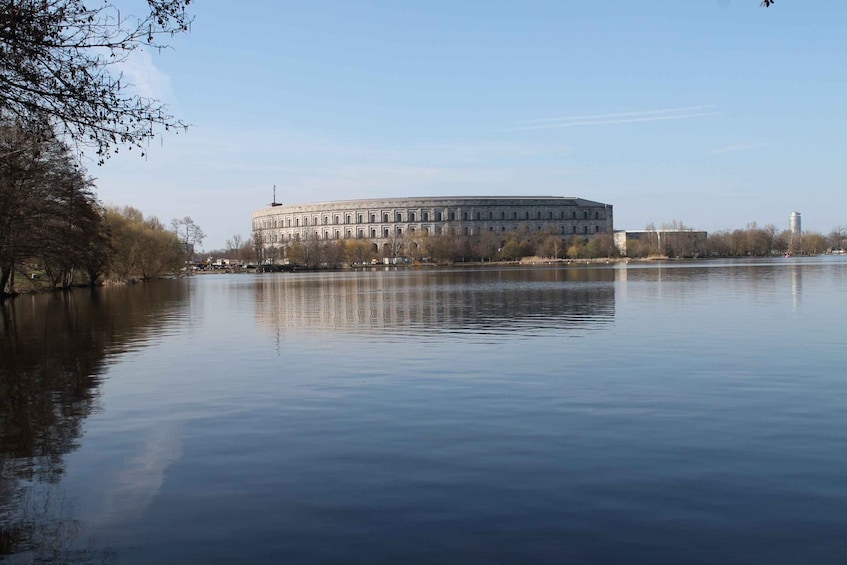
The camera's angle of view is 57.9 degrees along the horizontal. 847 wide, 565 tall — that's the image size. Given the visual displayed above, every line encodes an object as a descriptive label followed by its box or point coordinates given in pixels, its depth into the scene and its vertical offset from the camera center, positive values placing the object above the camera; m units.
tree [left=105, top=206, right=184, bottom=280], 78.24 +2.68
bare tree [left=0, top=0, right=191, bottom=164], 10.00 +2.66
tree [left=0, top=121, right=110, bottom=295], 37.41 +3.01
